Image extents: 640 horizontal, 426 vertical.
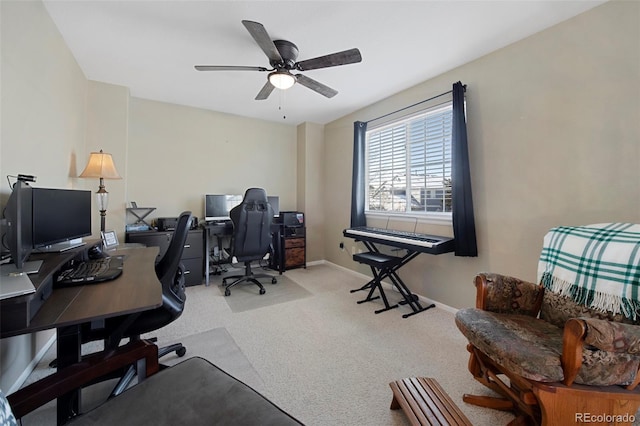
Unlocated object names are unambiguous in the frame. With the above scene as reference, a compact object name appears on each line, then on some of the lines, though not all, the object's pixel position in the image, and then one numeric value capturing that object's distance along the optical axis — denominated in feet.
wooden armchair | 3.53
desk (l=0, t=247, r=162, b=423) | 3.05
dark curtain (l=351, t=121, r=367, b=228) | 12.27
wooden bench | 4.05
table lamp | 8.48
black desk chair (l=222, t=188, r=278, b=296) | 10.66
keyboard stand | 9.01
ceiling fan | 6.06
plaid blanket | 4.30
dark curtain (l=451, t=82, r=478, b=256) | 8.02
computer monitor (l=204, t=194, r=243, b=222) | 12.59
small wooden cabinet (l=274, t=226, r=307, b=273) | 13.58
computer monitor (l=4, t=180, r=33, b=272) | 3.62
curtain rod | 8.66
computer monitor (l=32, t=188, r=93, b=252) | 4.75
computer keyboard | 4.14
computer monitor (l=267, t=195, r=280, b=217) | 13.98
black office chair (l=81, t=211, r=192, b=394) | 4.57
